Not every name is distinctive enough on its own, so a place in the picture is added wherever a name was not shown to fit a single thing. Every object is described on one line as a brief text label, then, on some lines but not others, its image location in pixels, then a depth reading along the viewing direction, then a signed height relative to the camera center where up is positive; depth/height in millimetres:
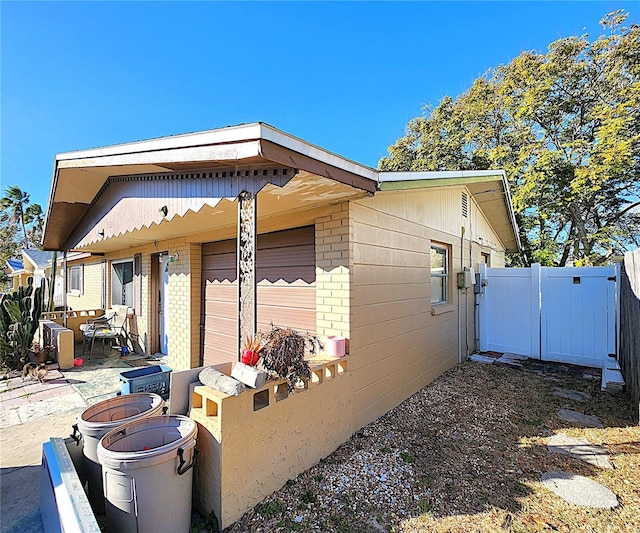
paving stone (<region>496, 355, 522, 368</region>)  6983 -2097
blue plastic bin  3346 -1200
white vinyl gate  6492 -1009
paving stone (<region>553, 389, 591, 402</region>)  5082 -2079
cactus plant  6484 -1202
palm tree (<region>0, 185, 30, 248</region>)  30834 +6315
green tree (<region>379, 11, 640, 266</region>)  13016 +6101
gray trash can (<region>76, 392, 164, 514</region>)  2404 -1231
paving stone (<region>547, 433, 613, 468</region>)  3377 -2040
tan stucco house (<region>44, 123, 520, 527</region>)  2584 +62
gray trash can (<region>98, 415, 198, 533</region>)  2020 -1400
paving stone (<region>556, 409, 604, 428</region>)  4207 -2064
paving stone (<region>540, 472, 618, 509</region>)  2758 -2021
